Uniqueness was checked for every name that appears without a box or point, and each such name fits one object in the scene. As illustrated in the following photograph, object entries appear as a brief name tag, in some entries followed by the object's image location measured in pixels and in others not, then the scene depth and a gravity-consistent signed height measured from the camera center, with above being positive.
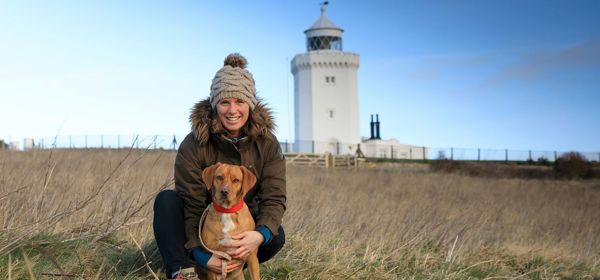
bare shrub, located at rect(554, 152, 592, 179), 26.83 -0.40
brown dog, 2.94 -0.22
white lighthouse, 39.75 +4.14
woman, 3.38 +0.01
